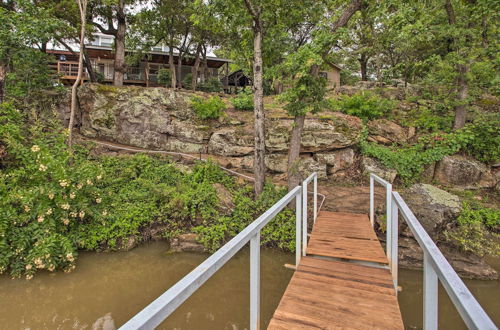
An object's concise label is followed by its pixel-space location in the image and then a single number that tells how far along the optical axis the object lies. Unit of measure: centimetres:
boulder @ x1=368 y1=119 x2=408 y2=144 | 995
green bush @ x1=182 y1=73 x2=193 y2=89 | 1886
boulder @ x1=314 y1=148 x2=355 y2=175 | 936
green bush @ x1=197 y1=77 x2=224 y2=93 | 1795
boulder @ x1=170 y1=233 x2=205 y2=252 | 600
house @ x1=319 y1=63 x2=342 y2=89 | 2195
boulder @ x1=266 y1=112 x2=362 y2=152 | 928
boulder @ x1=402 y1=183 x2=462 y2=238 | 556
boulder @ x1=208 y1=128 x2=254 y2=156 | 996
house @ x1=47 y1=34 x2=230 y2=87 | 1778
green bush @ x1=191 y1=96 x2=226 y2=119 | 1084
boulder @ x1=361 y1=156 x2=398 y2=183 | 876
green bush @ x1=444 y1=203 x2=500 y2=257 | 527
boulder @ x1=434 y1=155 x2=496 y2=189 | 823
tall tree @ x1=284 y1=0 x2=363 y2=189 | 588
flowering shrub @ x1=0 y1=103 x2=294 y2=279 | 501
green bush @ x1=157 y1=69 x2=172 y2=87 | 1766
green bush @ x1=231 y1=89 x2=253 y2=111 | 1196
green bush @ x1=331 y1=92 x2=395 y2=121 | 1061
